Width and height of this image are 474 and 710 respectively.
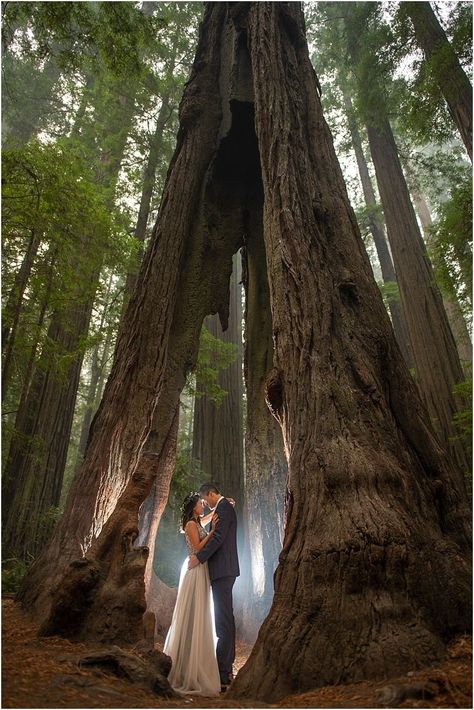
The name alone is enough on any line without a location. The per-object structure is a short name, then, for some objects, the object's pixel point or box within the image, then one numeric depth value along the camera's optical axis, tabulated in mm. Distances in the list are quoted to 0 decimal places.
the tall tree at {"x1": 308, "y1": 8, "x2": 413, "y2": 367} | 11344
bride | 3428
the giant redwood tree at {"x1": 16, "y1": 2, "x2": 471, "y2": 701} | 2205
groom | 3855
